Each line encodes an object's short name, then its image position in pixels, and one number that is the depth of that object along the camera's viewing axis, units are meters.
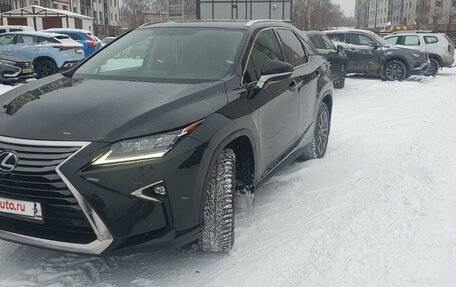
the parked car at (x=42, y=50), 15.71
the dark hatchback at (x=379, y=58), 15.36
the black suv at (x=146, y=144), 2.59
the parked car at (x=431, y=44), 17.08
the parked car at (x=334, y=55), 12.74
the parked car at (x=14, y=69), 12.52
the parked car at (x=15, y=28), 19.16
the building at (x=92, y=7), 53.90
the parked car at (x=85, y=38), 19.89
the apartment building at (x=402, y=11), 87.50
